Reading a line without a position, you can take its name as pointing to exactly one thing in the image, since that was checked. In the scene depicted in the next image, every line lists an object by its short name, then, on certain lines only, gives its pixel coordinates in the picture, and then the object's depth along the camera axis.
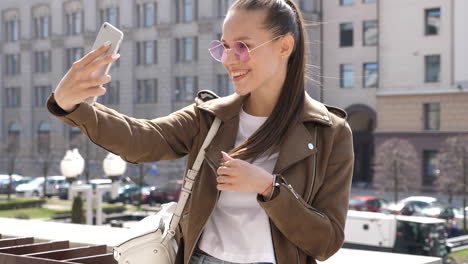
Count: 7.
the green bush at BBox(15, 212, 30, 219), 31.84
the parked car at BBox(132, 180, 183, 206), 41.38
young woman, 2.63
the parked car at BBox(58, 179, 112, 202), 44.16
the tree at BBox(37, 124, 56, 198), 57.76
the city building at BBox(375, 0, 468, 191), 44.41
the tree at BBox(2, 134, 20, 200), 58.36
